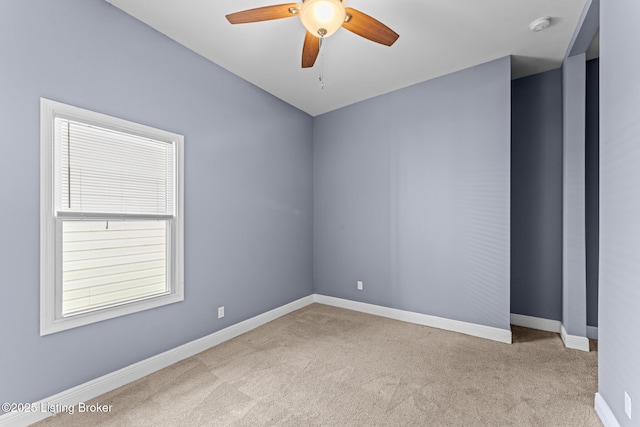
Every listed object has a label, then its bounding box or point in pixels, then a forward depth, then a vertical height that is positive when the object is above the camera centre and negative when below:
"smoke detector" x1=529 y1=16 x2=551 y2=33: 2.37 +1.54
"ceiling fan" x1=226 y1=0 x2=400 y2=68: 1.70 +1.19
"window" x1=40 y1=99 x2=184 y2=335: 1.92 -0.02
